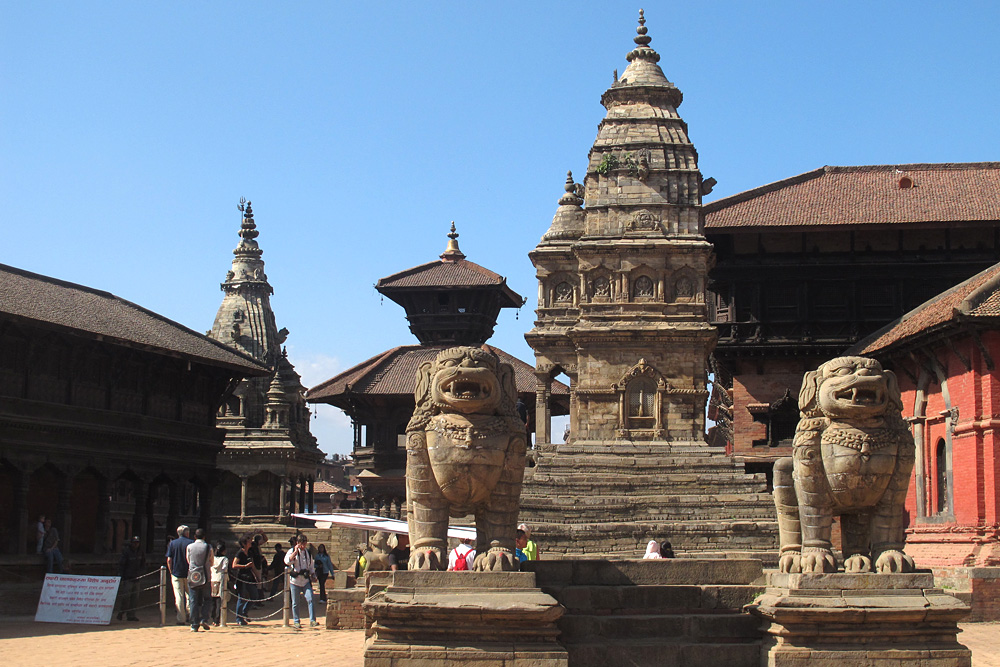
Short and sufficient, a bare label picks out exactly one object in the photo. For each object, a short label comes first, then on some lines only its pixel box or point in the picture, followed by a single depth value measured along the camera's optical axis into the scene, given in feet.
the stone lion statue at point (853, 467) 38.11
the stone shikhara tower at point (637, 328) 108.47
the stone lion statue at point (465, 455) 38.22
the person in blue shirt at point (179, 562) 63.52
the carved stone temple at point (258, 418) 160.76
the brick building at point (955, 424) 83.97
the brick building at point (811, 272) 132.67
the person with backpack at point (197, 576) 61.36
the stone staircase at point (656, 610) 37.70
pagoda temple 176.24
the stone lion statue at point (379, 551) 52.70
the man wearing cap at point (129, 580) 69.77
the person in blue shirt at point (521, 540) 59.30
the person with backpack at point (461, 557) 47.85
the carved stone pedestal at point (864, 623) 35.86
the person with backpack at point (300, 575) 63.72
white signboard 65.82
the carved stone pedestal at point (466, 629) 35.09
